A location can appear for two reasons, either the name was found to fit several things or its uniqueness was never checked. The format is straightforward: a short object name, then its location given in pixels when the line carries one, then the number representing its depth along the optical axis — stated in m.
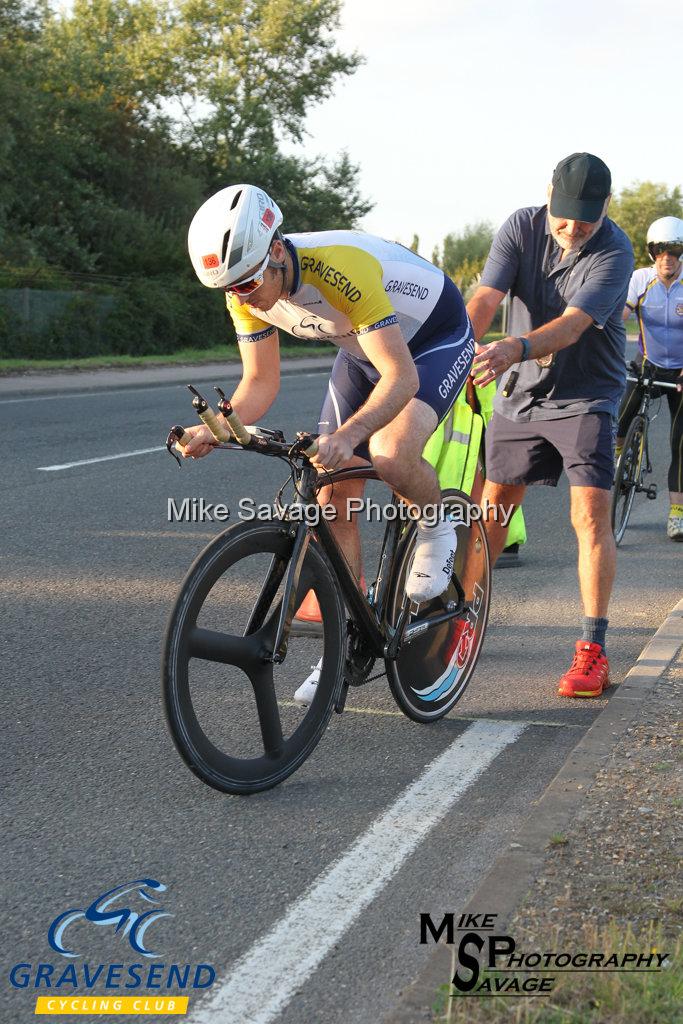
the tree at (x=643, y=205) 113.56
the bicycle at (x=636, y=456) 8.57
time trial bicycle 3.69
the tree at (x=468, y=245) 72.38
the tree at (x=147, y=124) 35.00
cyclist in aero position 3.67
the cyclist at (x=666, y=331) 8.48
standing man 5.00
